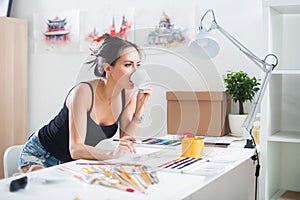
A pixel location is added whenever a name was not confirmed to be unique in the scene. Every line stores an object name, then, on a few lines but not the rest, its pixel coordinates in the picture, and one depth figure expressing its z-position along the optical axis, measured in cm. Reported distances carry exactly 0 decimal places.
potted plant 267
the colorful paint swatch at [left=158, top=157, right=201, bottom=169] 185
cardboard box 266
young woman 216
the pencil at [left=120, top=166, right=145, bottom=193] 154
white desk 146
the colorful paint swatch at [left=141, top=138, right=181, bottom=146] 231
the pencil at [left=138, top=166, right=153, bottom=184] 163
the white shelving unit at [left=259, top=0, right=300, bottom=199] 235
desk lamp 229
